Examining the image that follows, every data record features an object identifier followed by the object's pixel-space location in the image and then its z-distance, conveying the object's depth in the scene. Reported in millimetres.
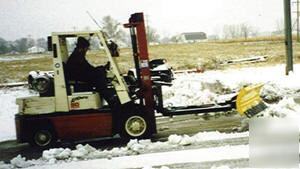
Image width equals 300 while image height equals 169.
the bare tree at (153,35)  89588
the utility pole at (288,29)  16156
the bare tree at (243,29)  109675
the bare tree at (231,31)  121888
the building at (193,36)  124438
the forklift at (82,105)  9328
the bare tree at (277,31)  90900
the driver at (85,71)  9359
